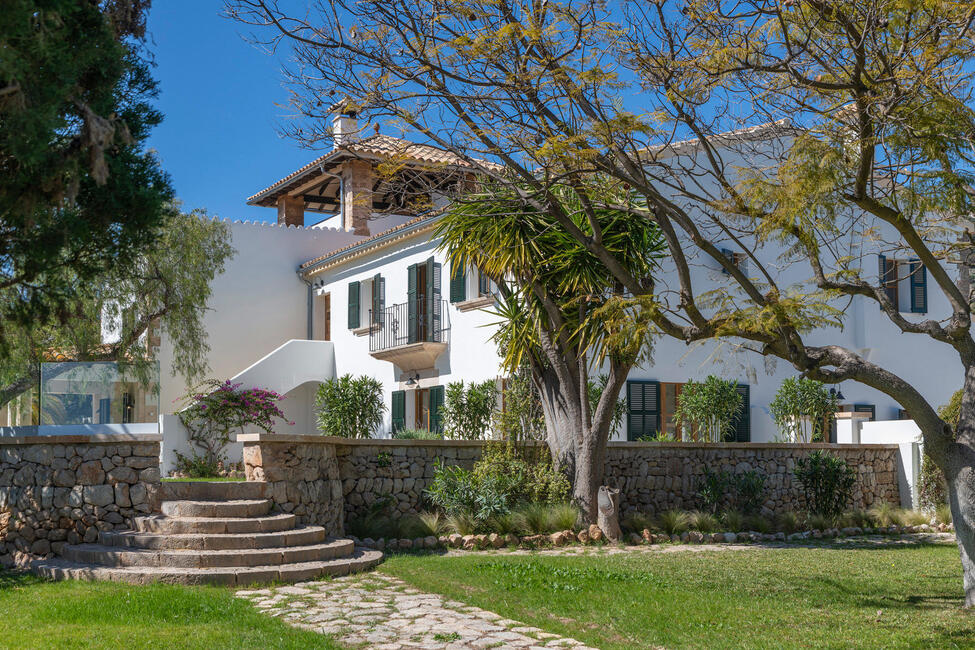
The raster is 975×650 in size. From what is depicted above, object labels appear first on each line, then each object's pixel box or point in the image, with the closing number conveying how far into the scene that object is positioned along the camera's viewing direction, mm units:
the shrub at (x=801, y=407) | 18062
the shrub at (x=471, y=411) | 16719
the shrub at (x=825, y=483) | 16781
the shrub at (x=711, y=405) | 17109
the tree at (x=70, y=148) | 5453
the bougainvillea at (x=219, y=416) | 19344
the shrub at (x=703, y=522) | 15031
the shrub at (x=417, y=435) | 17742
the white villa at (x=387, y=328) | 18781
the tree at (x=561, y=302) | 13953
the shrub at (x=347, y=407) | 18812
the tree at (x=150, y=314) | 17734
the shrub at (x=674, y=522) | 14828
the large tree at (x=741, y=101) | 8273
